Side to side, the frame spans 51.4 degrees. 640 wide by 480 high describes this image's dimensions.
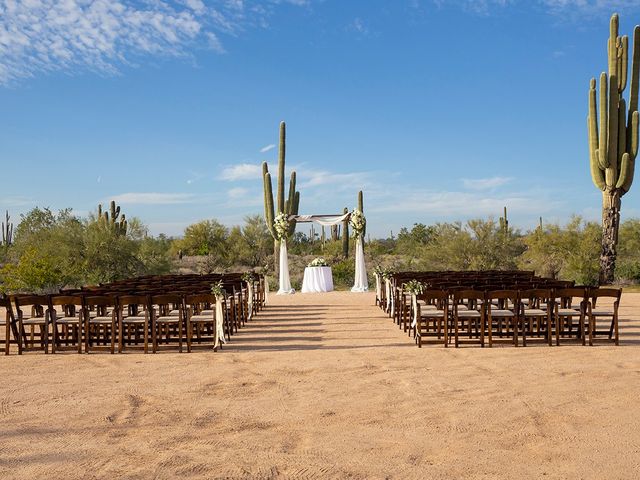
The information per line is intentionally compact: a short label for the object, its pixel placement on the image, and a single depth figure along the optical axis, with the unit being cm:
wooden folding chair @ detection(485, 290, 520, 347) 971
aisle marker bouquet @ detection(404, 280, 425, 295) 1064
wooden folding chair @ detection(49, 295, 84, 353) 955
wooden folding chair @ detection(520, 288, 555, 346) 979
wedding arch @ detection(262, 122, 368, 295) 2336
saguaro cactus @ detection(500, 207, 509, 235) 3085
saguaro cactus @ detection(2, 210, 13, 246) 4603
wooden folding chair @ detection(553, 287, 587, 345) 990
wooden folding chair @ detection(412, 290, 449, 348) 994
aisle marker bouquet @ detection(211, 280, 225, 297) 994
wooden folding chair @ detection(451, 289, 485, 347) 978
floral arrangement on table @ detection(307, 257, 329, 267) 2400
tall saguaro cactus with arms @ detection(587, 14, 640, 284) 2166
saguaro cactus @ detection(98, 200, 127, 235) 2857
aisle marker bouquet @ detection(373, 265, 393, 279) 1604
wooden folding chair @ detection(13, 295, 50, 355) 968
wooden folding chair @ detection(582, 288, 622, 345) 985
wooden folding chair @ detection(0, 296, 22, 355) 961
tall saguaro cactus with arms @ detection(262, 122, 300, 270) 2695
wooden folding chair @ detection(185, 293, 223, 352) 965
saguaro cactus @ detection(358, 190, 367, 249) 3220
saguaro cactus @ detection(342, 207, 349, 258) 3709
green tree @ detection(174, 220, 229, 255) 4313
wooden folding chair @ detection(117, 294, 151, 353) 949
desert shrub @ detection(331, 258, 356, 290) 2911
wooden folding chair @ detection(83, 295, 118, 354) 949
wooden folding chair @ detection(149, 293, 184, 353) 948
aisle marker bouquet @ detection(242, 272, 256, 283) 1551
